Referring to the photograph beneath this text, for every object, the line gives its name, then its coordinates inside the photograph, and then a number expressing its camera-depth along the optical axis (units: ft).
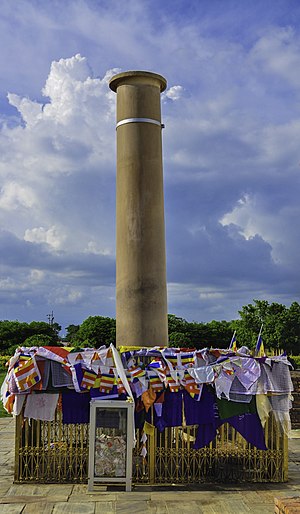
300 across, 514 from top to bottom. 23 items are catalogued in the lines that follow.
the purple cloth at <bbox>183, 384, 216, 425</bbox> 35.65
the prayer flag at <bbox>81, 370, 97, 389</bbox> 35.06
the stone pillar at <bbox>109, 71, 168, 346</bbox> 42.78
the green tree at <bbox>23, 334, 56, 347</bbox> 115.88
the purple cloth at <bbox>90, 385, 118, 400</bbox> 35.19
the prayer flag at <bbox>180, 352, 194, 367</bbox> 36.14
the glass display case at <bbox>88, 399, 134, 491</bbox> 33.53
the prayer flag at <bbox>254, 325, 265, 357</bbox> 38.40
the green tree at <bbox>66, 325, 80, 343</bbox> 255.06
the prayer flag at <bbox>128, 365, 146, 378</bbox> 35.47
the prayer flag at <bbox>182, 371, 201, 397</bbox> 35.50
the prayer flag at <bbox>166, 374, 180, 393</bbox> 35.42
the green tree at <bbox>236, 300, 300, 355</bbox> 143.54
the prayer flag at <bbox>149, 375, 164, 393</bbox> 35.53
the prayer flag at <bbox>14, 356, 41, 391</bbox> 35.01
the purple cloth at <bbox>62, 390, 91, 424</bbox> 35.58
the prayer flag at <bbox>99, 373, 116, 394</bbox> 35.12
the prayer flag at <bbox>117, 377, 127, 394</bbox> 35.06
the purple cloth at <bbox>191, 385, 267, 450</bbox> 35.68
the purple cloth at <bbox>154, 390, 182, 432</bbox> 35.52
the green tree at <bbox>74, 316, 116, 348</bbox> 148.25
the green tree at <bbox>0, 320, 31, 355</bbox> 156.46
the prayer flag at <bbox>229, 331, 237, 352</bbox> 41.02
